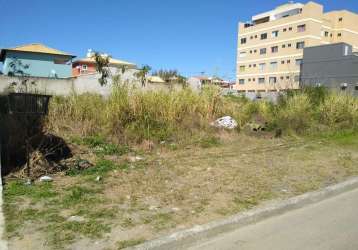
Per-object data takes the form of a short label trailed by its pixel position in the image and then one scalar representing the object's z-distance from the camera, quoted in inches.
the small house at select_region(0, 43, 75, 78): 1505.9
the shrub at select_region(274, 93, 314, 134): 490.6
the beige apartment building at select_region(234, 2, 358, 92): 2522.1
